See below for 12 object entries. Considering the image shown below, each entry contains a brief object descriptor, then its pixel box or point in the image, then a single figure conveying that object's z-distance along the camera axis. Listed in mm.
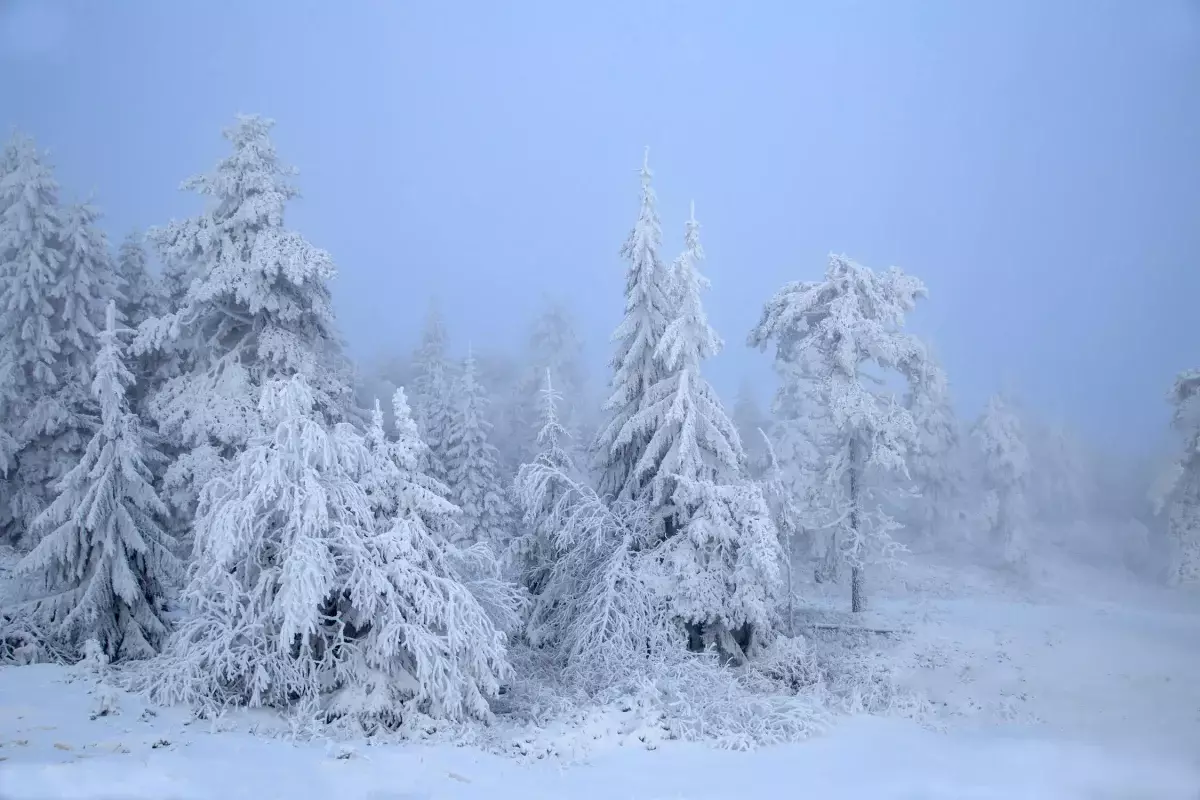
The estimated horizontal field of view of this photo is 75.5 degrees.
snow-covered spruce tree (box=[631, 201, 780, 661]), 17953
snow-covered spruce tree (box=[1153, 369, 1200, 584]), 24047
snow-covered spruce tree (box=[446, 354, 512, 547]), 31547
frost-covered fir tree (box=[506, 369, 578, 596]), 20234
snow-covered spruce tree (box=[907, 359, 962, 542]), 36875
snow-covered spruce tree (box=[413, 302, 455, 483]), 32094
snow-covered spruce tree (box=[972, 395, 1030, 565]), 37375
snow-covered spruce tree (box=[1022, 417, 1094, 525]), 40719
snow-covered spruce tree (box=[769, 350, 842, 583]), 29453
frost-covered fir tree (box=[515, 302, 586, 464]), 47125
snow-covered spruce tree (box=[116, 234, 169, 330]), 25172
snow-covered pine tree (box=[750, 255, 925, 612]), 23938
